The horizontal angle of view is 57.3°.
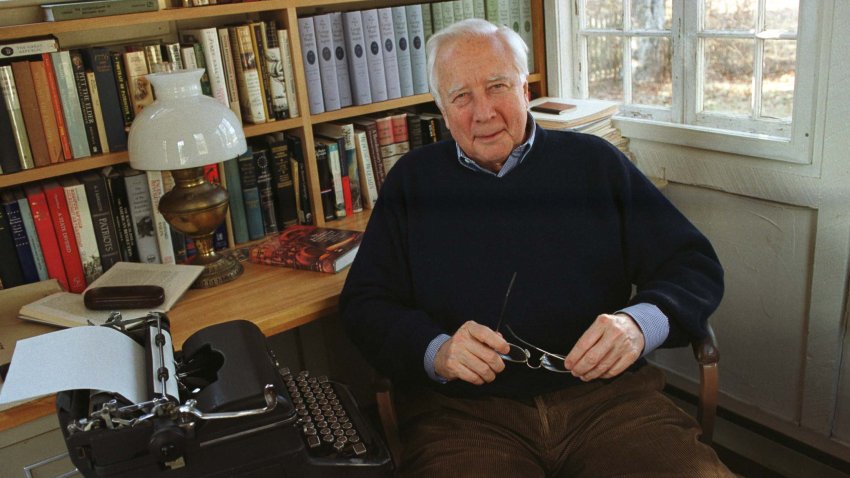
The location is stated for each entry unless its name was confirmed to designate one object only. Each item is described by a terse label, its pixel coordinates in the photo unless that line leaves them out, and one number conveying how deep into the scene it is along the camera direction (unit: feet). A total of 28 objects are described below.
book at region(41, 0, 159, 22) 6.00
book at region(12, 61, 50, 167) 5.89
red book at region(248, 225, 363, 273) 6.46
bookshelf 6.03
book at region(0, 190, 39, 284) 6.05
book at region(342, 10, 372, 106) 7.36
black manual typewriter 3.46
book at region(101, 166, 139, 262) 6.48
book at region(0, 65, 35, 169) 5.84
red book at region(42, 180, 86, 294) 6.18
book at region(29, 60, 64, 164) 5.95
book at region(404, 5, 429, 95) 7.74
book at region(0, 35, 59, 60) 5.81
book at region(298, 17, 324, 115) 7.11
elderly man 5.16
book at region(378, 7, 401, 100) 7.55
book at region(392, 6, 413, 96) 7.65
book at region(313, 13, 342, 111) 7.22
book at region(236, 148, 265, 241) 7.06
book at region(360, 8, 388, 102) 7.46
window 6.43
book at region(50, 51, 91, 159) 6.06
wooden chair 5.06
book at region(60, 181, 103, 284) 6.24
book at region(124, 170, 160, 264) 6.54
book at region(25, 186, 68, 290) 6.11
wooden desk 5.71
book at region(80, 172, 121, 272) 6.32
